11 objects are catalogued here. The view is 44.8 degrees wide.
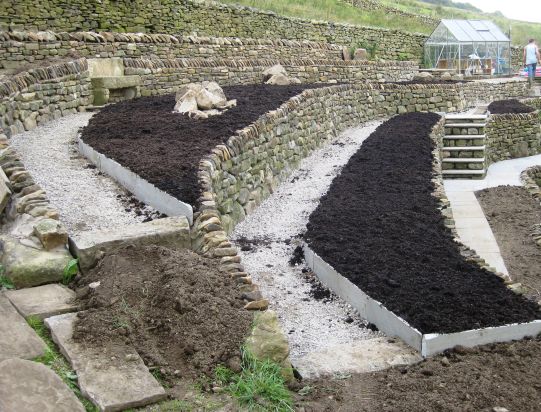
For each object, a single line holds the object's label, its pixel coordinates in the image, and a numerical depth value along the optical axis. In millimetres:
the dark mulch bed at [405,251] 5852
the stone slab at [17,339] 4207
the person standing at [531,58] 27609
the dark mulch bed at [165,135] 7969
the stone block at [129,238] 5629
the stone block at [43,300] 4829
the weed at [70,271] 5477
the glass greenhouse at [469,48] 33219
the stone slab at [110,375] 3932
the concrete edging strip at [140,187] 7082
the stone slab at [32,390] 3625
